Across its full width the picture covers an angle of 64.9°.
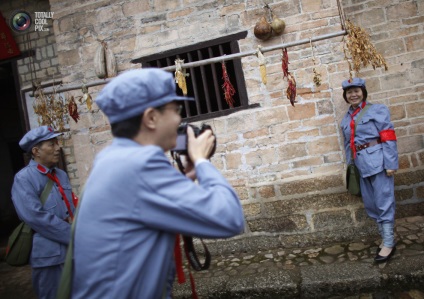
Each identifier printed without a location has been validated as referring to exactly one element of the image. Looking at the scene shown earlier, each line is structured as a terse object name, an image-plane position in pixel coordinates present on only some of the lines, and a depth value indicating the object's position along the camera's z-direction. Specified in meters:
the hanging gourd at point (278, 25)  4.37
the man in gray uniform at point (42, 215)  2.79
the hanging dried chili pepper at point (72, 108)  4.27
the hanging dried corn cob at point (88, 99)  3.84
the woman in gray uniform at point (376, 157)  3.69
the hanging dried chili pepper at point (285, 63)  3.71
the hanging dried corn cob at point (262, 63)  3.45
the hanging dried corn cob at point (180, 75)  3.55
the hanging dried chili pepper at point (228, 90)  4.04
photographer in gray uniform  1.15
